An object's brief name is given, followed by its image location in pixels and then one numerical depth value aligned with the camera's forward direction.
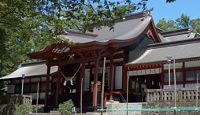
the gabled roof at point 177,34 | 36.28
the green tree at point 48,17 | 12.00
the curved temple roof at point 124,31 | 28.99
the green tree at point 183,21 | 65.94
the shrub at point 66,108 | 24.48
